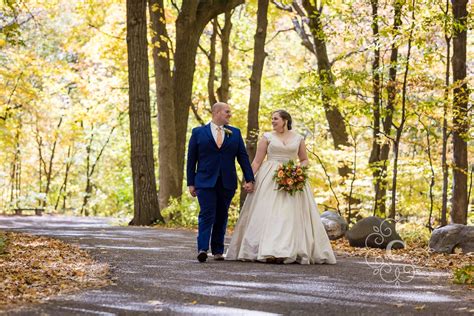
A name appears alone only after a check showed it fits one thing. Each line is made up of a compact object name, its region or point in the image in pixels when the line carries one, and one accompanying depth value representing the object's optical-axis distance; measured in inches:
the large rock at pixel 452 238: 449.4
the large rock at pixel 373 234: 509.0
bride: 386.9
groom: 382.0
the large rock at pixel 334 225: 587.2
